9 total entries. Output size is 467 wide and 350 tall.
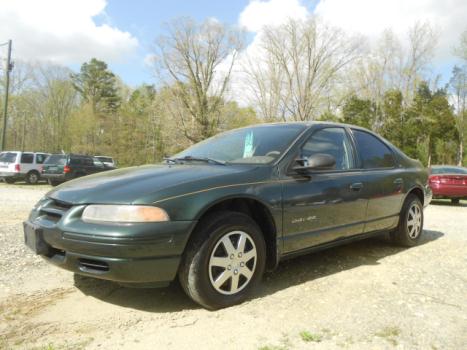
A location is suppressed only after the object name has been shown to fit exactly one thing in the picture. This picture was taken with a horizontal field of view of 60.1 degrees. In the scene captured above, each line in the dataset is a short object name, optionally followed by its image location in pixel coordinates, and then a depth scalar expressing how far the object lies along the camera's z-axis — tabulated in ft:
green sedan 8.82
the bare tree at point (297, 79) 104.01
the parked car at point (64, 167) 57.67
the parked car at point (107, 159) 84.93
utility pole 73.07
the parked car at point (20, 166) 62.23
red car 41.06
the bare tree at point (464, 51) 98.79
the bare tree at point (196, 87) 106.73
